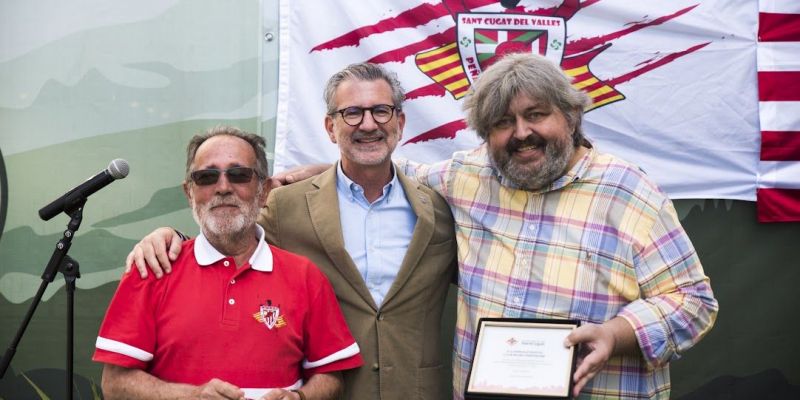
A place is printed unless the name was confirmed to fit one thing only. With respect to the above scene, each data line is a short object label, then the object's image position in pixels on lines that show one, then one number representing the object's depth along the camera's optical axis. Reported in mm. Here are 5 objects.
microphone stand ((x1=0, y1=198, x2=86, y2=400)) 2855
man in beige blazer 2797
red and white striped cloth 4273
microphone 2785
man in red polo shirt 2326
